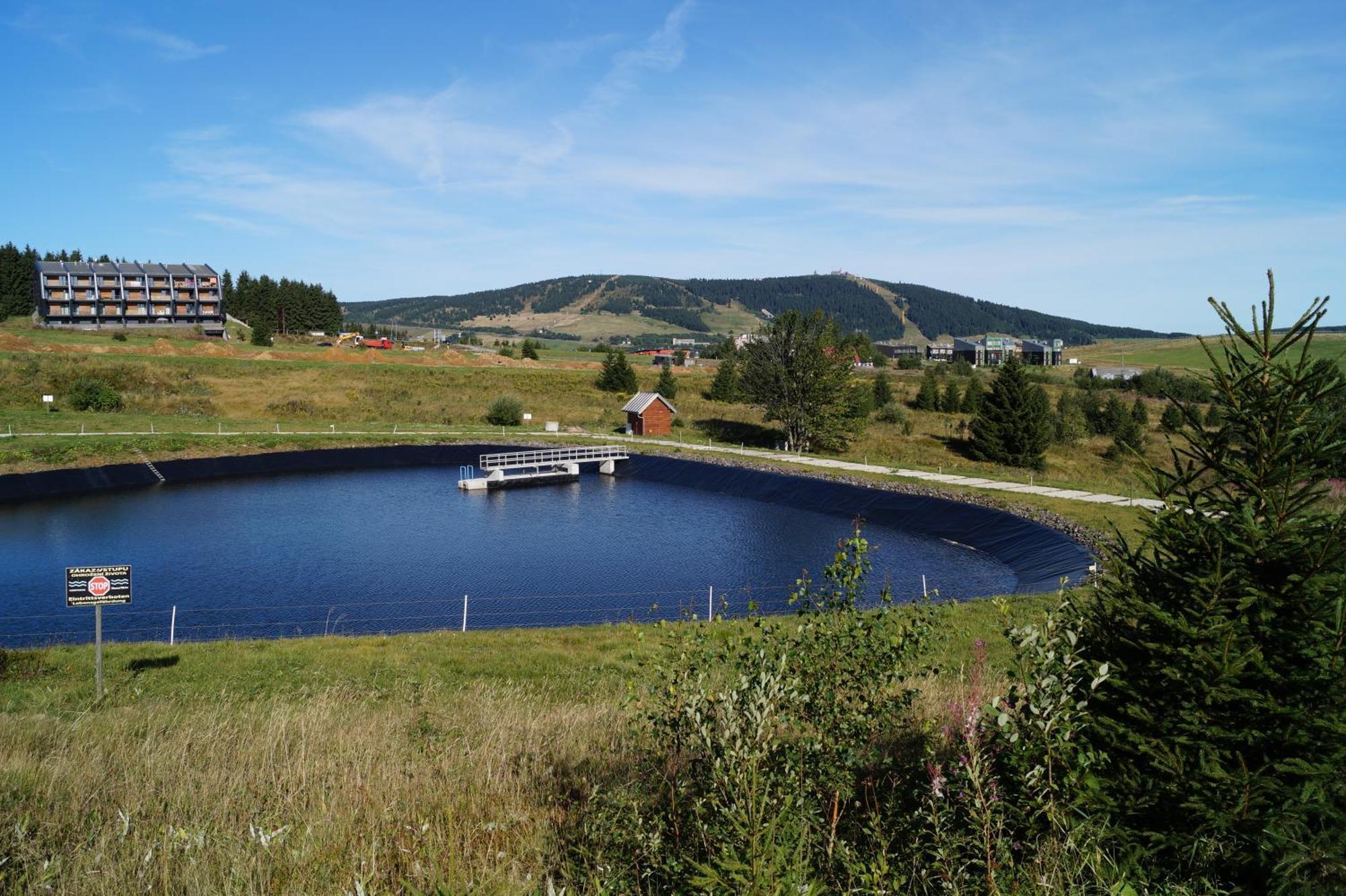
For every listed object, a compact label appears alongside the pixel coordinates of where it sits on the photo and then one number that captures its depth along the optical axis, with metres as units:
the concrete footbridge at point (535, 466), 43.38
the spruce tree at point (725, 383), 68.81
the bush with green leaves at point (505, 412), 59.28
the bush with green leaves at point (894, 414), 57.62
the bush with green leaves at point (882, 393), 64.56
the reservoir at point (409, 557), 21.20
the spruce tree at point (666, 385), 68.25
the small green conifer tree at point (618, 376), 72.88
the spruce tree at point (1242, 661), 4.23
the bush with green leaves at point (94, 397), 55.53
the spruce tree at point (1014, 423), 42.12
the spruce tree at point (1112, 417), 54.88
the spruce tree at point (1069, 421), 51.88
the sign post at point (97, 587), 11.95
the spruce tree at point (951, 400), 62.75
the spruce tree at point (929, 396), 63.75
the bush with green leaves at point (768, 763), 3.85
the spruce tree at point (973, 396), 60.31
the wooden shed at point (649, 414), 55.97
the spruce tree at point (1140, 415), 56.41
